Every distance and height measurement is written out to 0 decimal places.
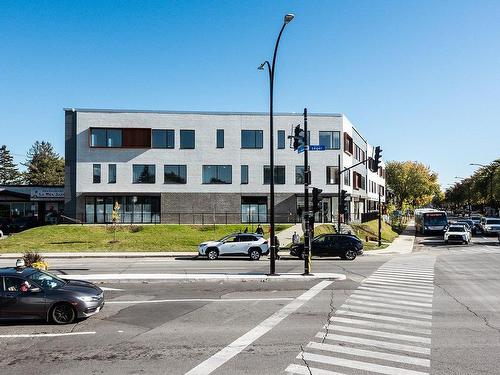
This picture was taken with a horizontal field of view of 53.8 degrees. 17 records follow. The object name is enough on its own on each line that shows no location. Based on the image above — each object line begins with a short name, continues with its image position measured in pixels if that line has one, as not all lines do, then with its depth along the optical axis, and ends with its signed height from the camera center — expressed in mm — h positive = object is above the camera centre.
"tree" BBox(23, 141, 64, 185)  114312 +9359
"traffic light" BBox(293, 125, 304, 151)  22281 +3111
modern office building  47938 +4239
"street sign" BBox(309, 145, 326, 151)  21673 +2646
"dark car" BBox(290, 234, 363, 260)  30297 -2482
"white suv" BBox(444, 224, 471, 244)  43000 -2450
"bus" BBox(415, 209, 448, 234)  55406 -1678
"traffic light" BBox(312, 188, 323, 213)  22297 +316
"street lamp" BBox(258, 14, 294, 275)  21075 +2201
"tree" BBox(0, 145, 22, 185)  129000 +10322
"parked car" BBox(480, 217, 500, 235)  51656 -2074
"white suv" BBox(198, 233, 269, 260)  30031 -2477
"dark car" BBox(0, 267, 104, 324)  12492 -2346
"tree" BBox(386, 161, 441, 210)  110750 +5702
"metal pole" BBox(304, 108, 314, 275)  21250 -1020
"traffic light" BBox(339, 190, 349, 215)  34612 +335
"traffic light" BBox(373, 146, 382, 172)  26684 +2740
